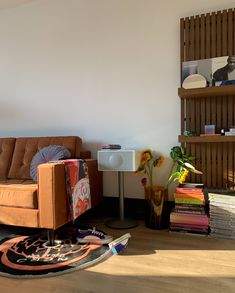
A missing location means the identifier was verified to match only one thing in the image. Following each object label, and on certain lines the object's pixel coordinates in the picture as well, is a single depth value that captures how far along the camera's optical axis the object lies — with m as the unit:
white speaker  2.04
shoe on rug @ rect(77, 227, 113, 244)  1.78
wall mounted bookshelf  2.09
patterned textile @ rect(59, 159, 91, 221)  1.75
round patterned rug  1.42
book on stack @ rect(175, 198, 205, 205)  1.98
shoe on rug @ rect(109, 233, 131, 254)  1.65
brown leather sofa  1.66
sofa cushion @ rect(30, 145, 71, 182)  2.18
